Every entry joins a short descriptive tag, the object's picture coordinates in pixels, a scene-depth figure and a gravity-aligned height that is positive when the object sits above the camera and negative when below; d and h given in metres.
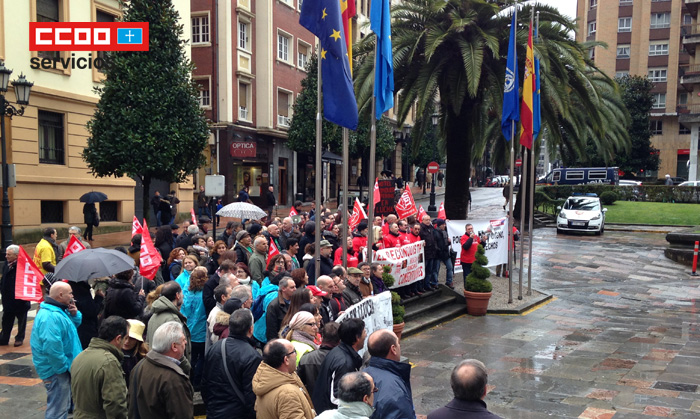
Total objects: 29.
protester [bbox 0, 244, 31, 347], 9.51 -2.25
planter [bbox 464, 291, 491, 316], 13.47 -2.92
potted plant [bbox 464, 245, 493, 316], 13.45 -2.58
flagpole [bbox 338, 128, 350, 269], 9.48 -0.37
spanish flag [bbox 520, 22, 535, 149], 14.44 +1.63
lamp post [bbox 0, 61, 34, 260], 15.95 +1.39
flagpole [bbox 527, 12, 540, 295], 15.70 -0.60
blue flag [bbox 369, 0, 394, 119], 10.03 +1.99
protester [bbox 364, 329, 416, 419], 4.34 -1.54
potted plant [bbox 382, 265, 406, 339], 10.24 -2.42
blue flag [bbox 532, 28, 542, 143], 15.04 +1.68
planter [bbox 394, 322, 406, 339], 10.27 -2.67
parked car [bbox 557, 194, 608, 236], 28.48 -2.12
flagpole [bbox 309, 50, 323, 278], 9.06 -0.20
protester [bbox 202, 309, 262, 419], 5.11 -1.77
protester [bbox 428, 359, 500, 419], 3.81 -1.42
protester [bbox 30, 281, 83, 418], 6.00 -1.79
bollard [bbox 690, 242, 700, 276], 20.22 -2.94
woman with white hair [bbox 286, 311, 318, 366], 5.59 -1.52
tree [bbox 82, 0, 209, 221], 20.12 +1.94
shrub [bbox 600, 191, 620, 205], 38.41 -1.58
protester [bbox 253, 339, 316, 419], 4.44 -1.62
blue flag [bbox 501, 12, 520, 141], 14.09 +1.87
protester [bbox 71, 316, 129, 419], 4.98 -1.80
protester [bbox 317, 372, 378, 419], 3.91 -1.48
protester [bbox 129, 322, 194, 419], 4.72 -1.67
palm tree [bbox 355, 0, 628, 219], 15.71 +2.77
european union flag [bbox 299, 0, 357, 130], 8.89 +1.61
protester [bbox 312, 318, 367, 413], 4.97 -1.59
